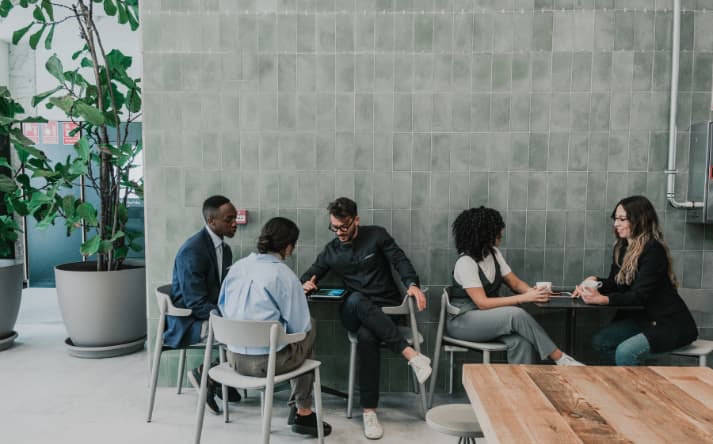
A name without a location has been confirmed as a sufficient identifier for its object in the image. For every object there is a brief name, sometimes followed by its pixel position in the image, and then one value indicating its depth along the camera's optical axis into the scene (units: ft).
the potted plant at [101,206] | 14.35
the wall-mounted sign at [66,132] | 21.68
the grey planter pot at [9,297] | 15.31
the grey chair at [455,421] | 6.20
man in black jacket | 10.70
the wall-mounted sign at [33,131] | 21.94
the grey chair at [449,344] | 10.41
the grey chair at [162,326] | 10.47
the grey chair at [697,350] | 10.14
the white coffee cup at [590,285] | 10.29
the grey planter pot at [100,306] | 14.64
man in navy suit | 10.68
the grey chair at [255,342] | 8.02
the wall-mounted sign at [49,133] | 21.94
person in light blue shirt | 8.61
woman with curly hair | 10.36
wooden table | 4.46
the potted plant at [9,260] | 14.69
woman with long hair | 10.12
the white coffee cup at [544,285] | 10.59
